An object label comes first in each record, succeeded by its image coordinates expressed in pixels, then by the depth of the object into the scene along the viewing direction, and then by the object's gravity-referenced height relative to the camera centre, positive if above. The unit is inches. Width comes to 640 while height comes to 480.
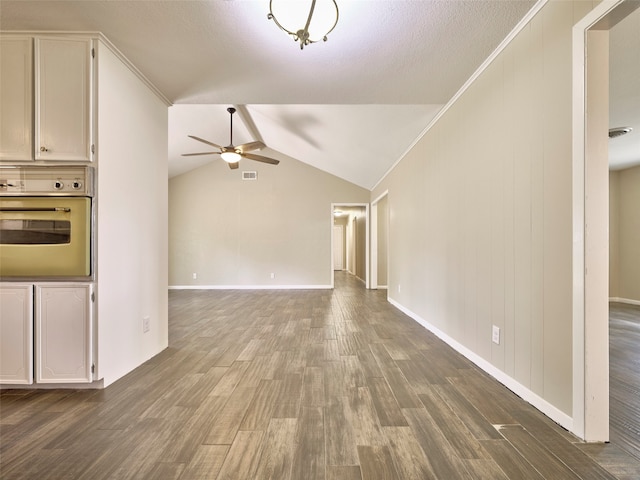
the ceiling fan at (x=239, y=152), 189.3 +59.5
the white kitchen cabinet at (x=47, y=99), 77.7 +37.7
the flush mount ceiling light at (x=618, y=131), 140.1 +54.1
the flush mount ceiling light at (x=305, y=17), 58.8 +46.2
